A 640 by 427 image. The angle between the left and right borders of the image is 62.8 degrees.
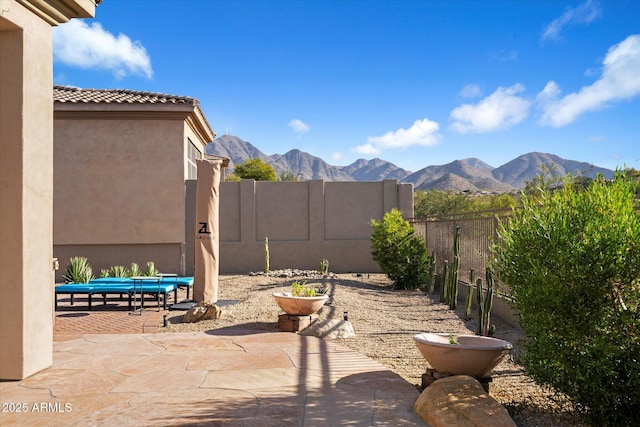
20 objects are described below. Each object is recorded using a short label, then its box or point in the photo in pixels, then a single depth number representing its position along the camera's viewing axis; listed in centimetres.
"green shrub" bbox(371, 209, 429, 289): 1430
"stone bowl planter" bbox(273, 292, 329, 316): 812
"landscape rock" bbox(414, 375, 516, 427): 411
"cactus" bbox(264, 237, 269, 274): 1747
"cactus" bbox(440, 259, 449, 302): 1163
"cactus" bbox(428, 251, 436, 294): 1298
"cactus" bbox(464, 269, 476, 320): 952
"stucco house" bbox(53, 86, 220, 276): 1666
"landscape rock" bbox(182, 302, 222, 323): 905
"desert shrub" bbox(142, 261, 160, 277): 1460
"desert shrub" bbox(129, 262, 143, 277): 1438
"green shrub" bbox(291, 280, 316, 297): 852
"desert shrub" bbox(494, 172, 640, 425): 398
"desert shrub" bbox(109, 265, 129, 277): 1467
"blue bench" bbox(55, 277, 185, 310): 1034
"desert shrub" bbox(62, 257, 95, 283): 1359
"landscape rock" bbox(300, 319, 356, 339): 789
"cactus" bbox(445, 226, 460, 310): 1072
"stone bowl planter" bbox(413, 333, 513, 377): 491
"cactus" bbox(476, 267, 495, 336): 784
